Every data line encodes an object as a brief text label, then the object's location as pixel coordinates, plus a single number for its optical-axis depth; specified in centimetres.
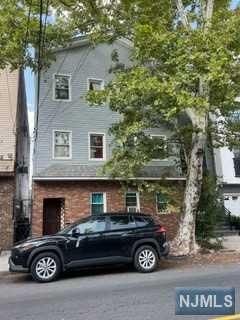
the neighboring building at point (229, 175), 2584
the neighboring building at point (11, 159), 1688
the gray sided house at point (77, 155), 1928
